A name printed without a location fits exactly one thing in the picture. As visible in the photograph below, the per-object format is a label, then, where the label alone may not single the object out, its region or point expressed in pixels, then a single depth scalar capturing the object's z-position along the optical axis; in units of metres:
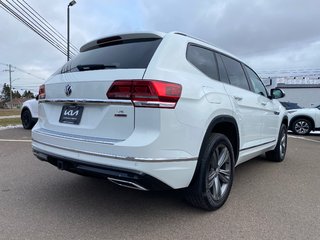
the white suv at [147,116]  2.01
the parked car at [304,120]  9.40
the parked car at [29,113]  8.45
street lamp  14.54
